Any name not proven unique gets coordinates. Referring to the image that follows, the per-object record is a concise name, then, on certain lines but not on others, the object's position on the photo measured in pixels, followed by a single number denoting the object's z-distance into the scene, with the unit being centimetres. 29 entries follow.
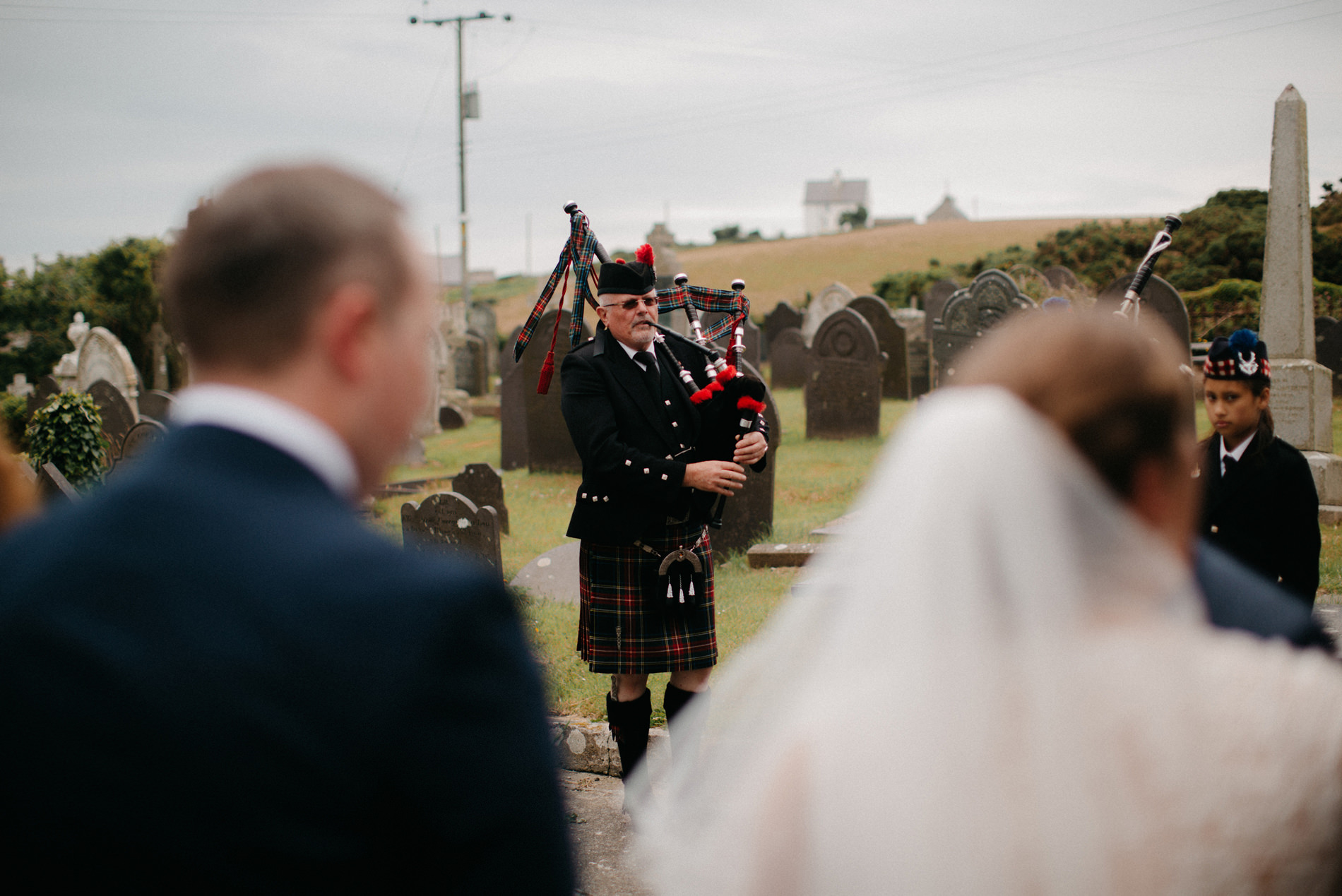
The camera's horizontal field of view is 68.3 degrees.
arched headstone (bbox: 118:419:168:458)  911
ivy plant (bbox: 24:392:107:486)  813
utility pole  2781
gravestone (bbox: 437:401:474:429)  1711
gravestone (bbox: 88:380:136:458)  1144
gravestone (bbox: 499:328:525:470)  1198
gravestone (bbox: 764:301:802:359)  2448
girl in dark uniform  312
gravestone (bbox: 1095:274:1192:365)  1023
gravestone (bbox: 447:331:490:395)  2183
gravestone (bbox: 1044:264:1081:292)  1952
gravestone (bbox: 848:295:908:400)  1598
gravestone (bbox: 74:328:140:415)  1461
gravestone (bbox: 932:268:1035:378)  1302
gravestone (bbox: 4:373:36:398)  2110
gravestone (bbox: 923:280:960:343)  2198
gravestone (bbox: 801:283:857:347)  2262
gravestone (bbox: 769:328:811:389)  1988
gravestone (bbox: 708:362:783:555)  769
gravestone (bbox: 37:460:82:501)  675
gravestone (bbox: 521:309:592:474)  1127
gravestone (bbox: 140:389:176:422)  1337
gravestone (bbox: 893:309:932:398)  1767
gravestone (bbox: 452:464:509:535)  840
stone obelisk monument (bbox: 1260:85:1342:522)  769
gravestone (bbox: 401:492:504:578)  593
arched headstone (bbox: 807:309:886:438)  1275
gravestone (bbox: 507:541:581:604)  664
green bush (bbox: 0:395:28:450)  1361
